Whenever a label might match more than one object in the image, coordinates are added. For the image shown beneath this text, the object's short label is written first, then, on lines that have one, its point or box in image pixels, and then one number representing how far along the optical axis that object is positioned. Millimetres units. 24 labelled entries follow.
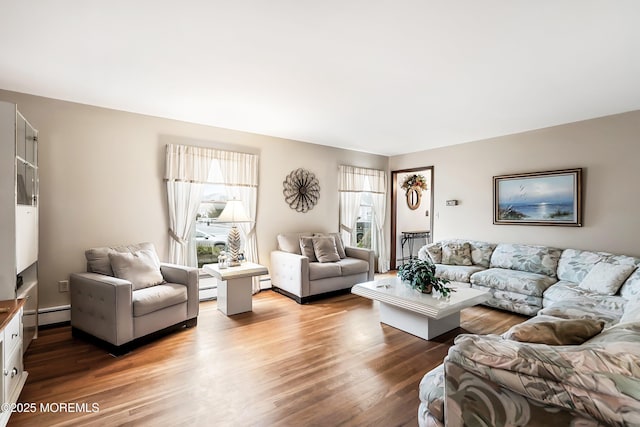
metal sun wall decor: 5113
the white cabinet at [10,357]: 1790
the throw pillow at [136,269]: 3037
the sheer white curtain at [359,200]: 5824
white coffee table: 2842
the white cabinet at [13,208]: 2230
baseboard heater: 3242
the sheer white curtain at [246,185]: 4453
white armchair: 2664
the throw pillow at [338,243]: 5060
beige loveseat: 4234
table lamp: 3832
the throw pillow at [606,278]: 3172
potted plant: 3133
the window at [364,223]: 6285
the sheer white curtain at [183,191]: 3990
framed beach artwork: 4078
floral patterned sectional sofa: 904
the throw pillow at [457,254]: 4745
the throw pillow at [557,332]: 1278
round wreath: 6711
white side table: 3649
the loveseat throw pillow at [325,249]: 4660
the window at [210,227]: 4391
